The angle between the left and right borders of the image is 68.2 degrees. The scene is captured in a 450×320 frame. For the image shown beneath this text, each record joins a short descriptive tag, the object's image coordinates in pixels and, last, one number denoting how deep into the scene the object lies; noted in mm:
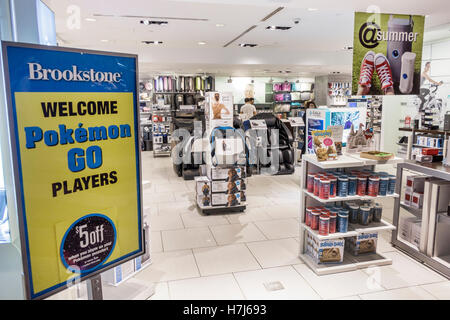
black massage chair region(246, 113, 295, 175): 8258
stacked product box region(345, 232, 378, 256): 3711
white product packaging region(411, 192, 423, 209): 3838
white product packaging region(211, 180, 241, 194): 5297
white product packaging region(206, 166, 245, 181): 5270
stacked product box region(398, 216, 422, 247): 3858
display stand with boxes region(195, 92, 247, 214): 5262
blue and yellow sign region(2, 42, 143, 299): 1431
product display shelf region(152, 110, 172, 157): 11085
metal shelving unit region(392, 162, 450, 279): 3406
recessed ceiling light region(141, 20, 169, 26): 5973
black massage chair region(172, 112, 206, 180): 7578
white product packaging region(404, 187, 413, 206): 3971
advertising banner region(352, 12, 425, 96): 4496
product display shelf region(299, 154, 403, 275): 3377
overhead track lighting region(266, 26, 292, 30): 6631
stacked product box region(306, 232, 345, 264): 3487
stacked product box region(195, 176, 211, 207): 5285
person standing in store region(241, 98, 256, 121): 10810
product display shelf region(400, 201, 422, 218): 3926
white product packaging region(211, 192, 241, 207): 5311
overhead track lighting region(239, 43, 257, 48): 8961
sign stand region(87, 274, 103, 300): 1916
